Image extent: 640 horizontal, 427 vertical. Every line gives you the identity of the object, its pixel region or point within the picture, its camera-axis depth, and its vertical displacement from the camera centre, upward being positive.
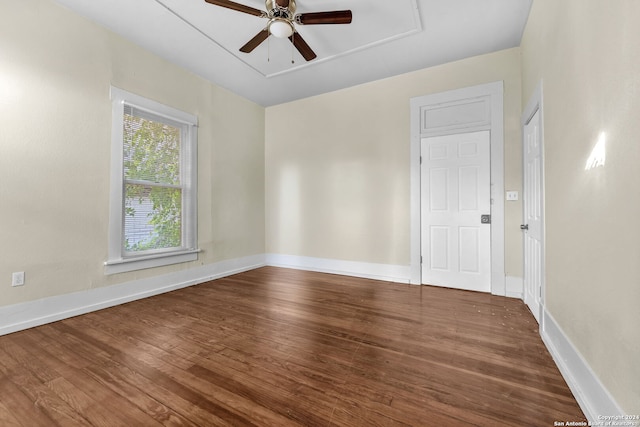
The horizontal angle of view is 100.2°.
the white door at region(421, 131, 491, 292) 3.45 +0.07
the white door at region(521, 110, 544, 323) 2.41 +0.00
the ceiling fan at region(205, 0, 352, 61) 2.28 +1.75
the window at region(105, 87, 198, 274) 3.07 +0.38
